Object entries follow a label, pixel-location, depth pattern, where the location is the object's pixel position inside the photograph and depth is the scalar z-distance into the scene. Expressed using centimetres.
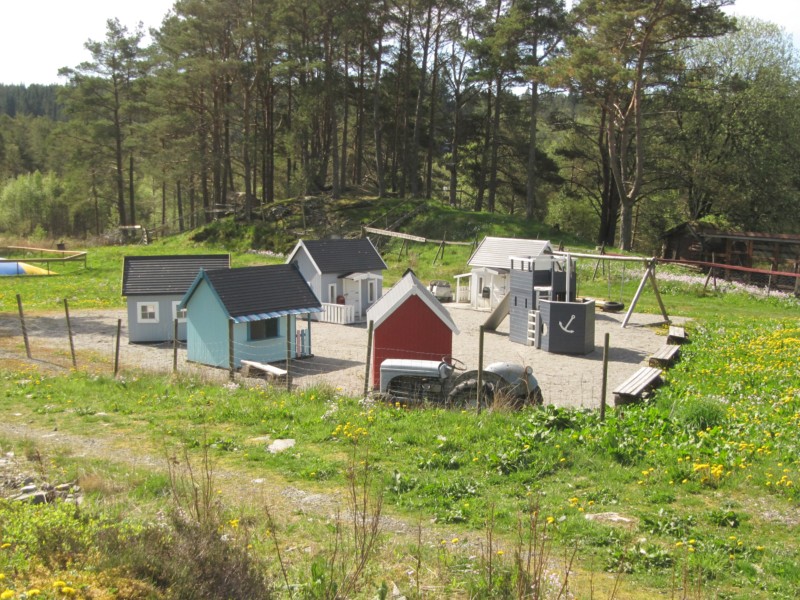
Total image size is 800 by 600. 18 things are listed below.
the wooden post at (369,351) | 1308
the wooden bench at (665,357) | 1709
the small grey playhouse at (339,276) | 2725
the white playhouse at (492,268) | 2980
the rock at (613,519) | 725
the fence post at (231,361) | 1594
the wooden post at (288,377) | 1445
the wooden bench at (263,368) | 1691
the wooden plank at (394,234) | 3946
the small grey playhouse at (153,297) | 2373
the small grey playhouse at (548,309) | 2130
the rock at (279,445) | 1004
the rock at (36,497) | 694
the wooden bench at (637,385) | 1309
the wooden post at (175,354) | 1594
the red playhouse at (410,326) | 1569
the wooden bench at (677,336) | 2042
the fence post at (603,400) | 1057
